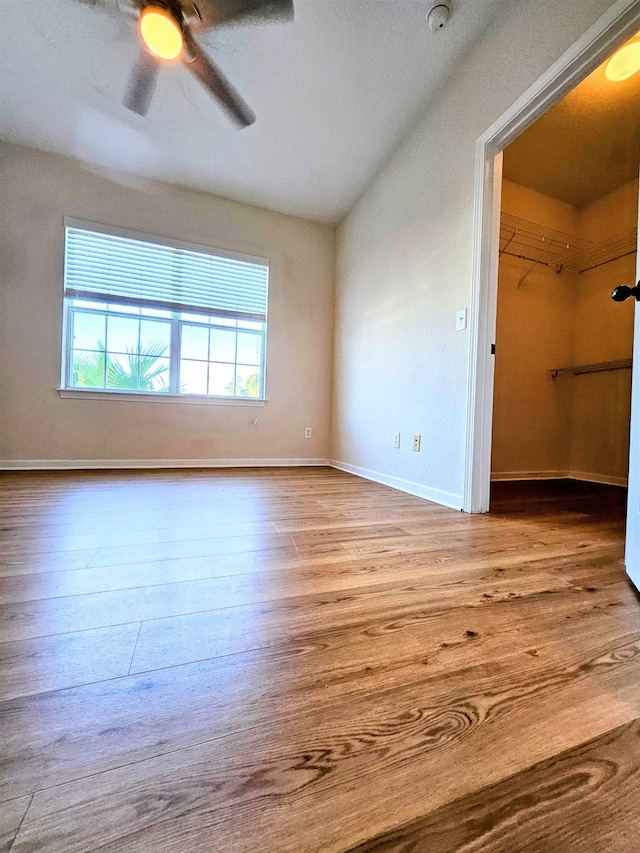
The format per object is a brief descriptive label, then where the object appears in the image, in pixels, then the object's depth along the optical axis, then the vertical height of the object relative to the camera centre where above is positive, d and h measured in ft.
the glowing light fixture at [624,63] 5.79 +6.67
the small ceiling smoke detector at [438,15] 5.53 +6.83
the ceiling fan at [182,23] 5.19 +6.31
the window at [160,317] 9.43 +3.03
